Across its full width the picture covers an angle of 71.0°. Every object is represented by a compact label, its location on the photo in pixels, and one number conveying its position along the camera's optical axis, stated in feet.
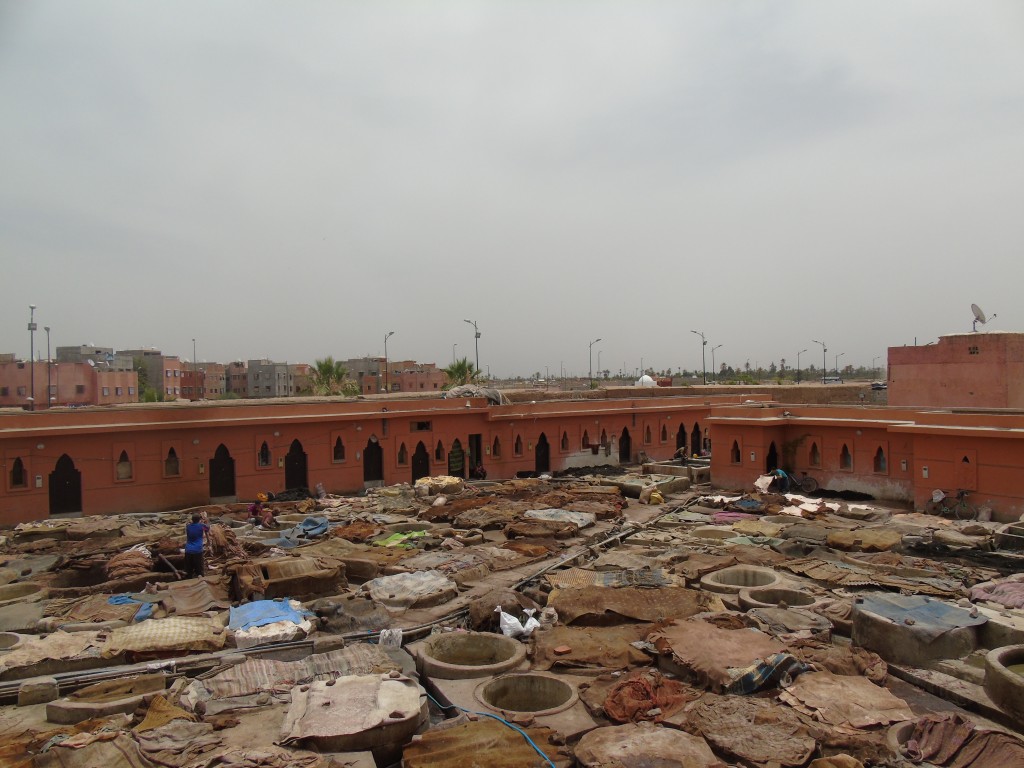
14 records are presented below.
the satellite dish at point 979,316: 103.50
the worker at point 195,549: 46.93
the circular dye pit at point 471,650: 33.65
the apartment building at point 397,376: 271.49
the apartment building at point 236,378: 301.63
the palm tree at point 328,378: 145.38
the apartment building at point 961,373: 93.91
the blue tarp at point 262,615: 36.63
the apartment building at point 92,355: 240.61
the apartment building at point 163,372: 258.16
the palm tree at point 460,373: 154.40
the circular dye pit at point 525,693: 30.50
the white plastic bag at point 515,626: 36.58
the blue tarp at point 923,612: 32.63
